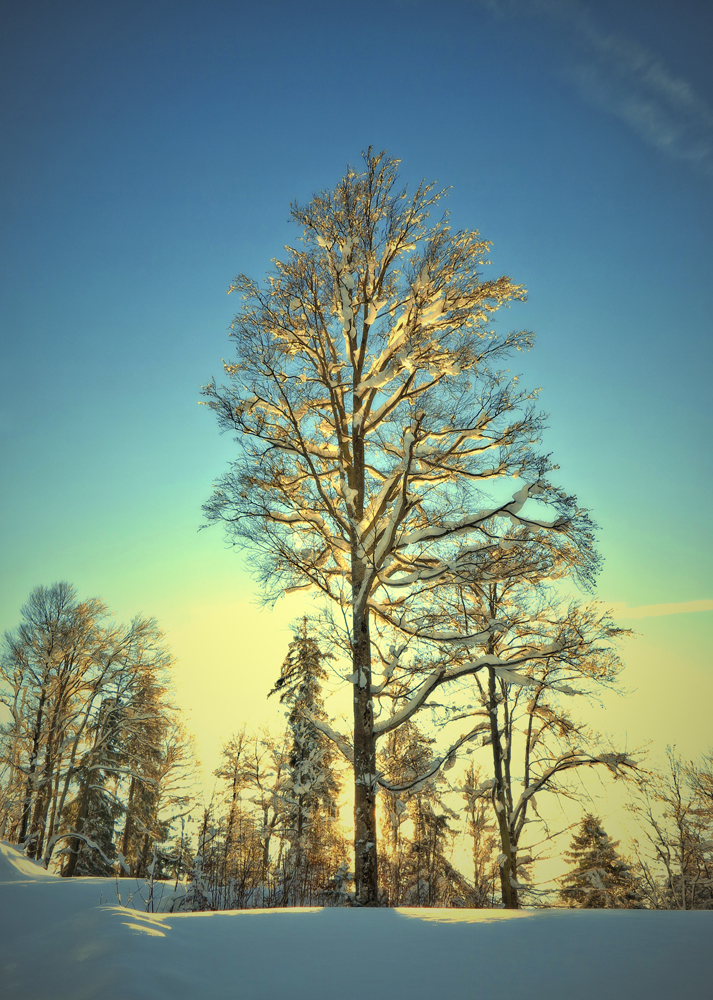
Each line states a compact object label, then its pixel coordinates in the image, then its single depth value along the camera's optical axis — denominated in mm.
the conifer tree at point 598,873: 17562
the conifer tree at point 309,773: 19719
